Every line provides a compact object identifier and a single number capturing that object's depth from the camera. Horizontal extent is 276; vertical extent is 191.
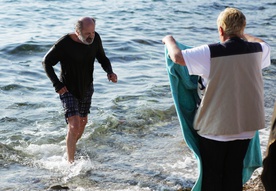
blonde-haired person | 6.59
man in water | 9.60
